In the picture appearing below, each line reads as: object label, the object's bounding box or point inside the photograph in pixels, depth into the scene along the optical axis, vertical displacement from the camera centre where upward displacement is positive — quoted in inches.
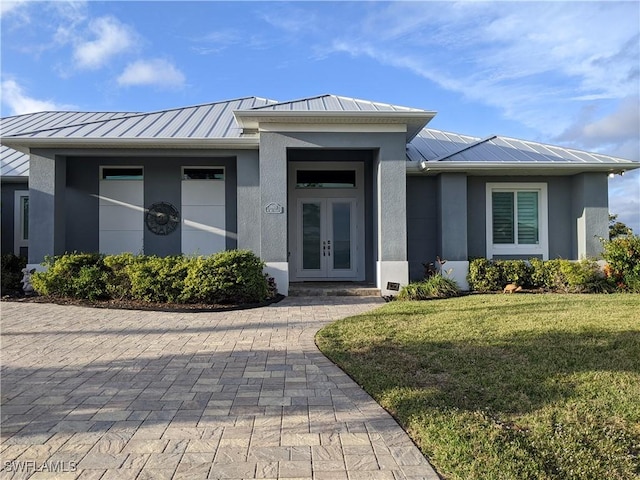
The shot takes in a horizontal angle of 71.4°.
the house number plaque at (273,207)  433.1 +41.5
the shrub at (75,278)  395.2 -23.8
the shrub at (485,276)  452.8 -28.5
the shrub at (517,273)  452.1 -25.4
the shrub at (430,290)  415.8 -38.9
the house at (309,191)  439.2 +63.7
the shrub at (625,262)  437.1 -14.7
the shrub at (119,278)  395.5 -24.0
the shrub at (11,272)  445.1 -21.3
